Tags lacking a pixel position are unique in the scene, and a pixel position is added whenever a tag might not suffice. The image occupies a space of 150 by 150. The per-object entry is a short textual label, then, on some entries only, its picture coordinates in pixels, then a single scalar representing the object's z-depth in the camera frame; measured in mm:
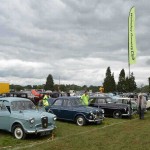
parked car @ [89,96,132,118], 12956
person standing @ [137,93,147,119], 12453
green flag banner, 13181
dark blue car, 10243
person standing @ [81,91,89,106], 12561
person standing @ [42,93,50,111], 11898
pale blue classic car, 7484
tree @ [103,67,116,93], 63181
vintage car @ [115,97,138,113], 13980
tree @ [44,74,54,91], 73459
